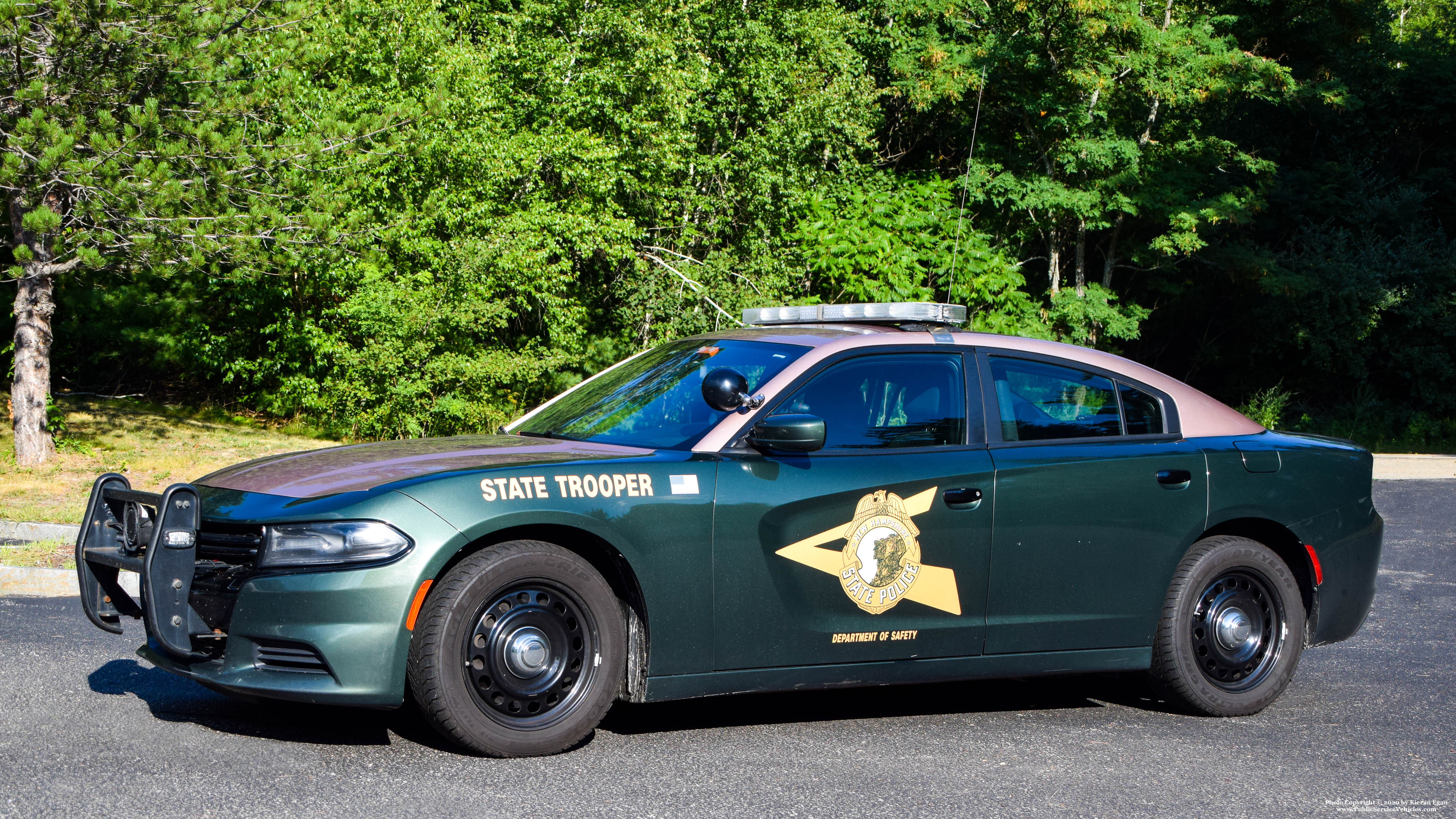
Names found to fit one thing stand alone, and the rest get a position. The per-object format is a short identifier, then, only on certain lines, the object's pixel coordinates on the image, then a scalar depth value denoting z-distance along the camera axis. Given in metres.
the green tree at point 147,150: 12.02
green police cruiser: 4.06
